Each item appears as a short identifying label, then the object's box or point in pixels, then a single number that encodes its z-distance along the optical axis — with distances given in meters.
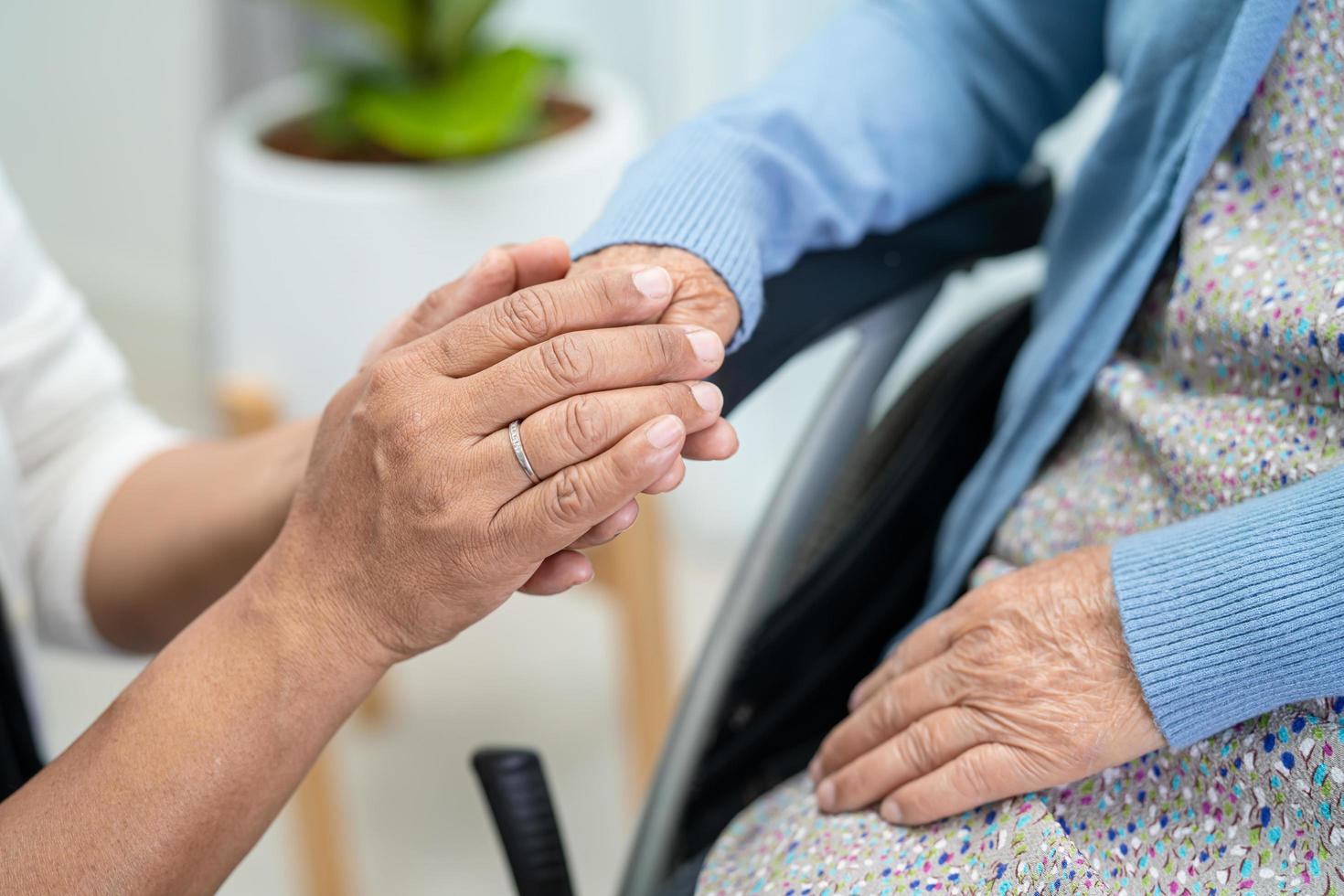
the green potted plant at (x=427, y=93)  1.32
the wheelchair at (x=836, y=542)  0.80
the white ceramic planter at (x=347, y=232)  1.25
